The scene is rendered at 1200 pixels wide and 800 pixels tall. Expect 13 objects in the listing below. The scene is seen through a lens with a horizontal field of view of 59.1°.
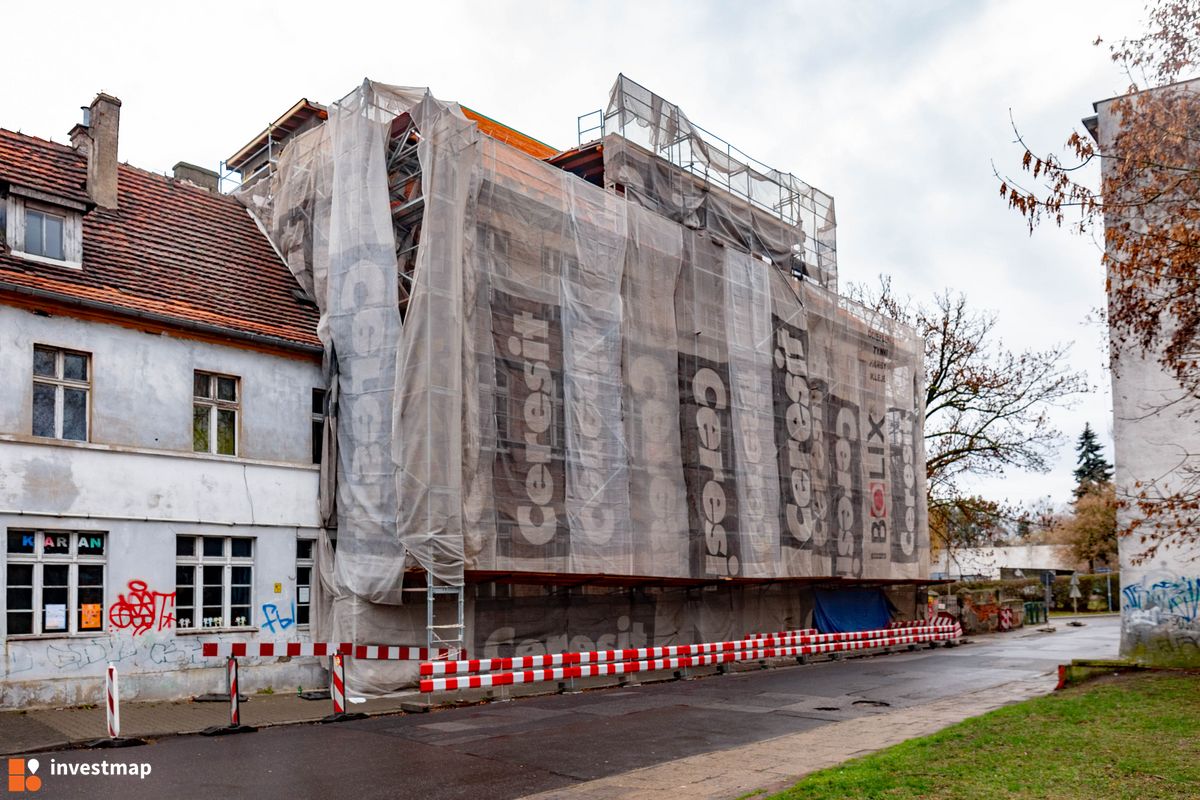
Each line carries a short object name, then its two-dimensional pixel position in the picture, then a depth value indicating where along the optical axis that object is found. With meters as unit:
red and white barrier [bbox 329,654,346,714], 14.38
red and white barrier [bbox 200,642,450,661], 14.33
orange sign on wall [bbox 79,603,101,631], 15.70
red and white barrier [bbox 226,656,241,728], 13.21
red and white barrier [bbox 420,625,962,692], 15.93
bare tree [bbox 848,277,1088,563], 37.12
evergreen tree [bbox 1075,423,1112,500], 84.31
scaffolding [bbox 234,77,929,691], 18.05
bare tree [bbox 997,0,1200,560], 12.16
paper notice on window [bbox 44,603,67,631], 15.34
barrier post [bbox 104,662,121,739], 12.09
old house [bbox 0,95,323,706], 15.43
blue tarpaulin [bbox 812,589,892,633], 28.44
